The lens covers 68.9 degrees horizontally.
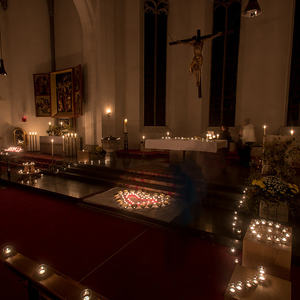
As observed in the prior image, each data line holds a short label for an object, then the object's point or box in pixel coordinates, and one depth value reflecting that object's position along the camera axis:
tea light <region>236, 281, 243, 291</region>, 1.82
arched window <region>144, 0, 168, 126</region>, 11.15
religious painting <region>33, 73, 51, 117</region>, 11.70
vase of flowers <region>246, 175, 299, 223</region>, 3.49
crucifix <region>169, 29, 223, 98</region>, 7.29
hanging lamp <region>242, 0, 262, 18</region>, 4.78
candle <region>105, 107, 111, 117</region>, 10.41
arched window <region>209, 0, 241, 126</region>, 10.30
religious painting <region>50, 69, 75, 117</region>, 10.99
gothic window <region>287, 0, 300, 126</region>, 8.77
